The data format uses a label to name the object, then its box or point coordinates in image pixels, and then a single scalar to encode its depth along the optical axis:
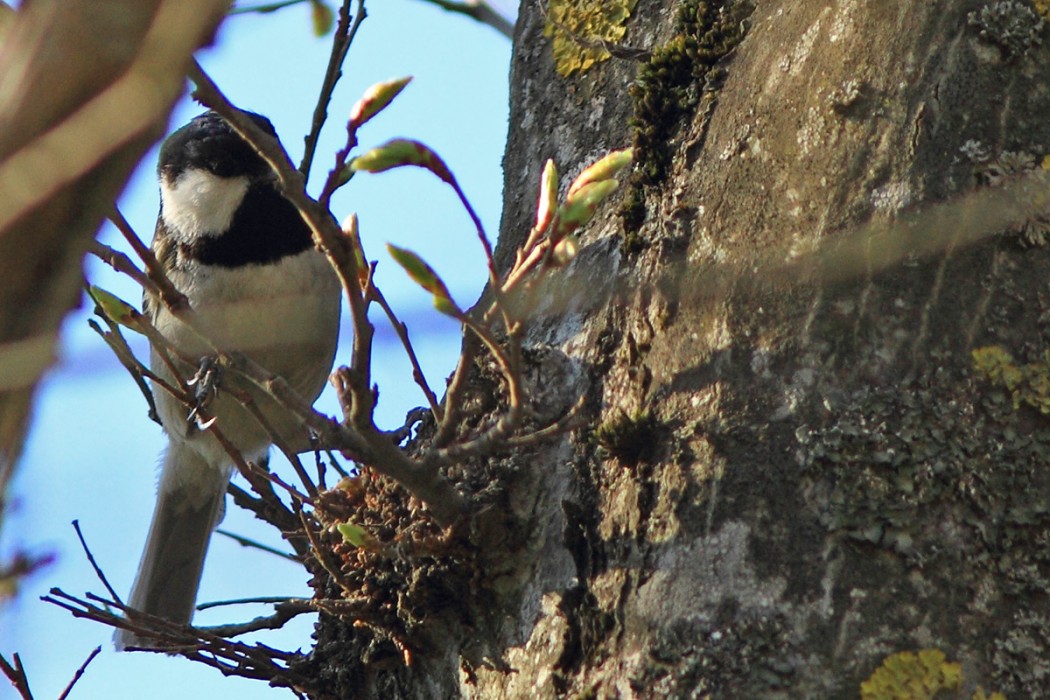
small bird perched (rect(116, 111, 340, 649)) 6.74
